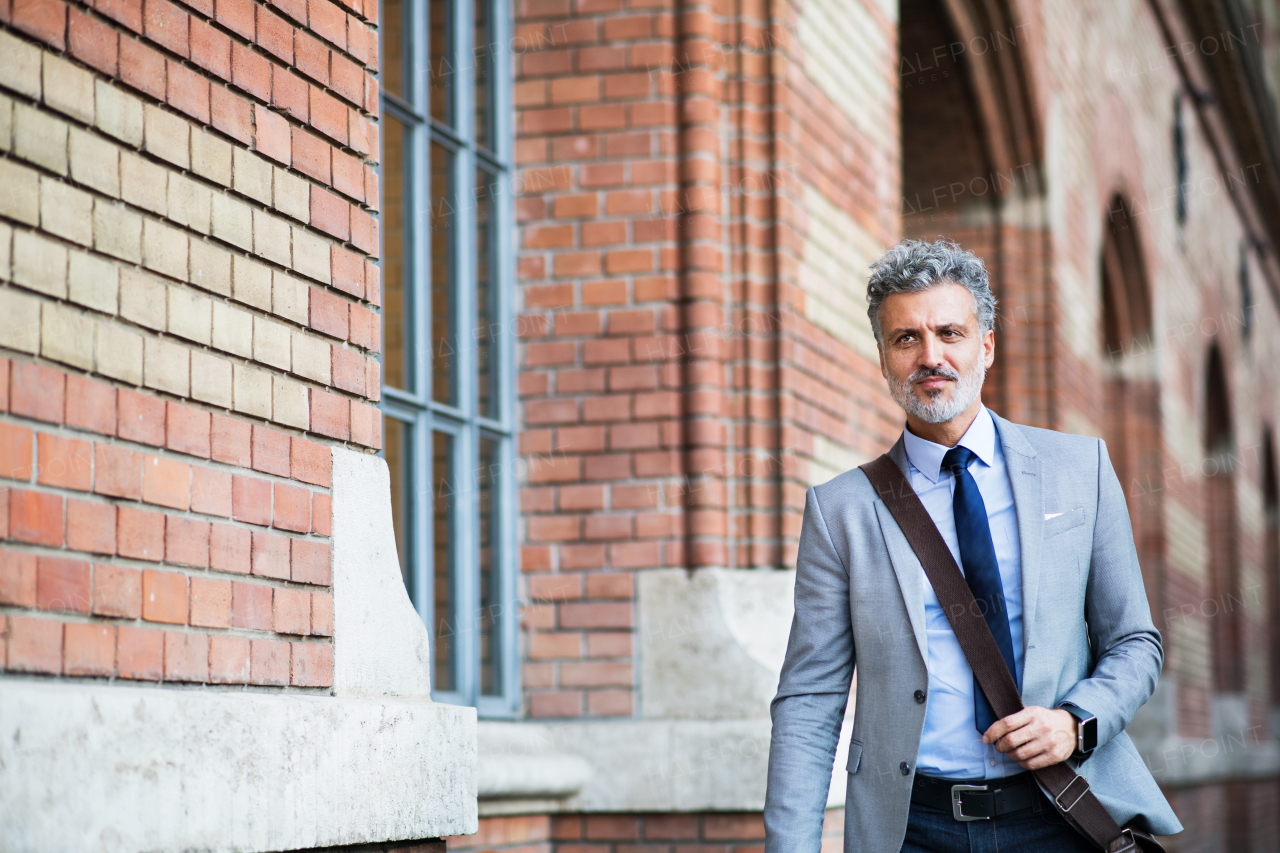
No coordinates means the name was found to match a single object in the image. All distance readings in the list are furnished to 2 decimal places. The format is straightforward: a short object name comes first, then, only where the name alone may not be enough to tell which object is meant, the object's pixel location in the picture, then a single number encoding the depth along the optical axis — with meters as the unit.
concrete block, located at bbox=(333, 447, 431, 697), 2.97
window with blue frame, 4.36
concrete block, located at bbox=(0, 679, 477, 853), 2.12
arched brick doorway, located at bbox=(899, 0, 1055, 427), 8.15
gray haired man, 2.63
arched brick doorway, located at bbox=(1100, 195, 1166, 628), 11.73
